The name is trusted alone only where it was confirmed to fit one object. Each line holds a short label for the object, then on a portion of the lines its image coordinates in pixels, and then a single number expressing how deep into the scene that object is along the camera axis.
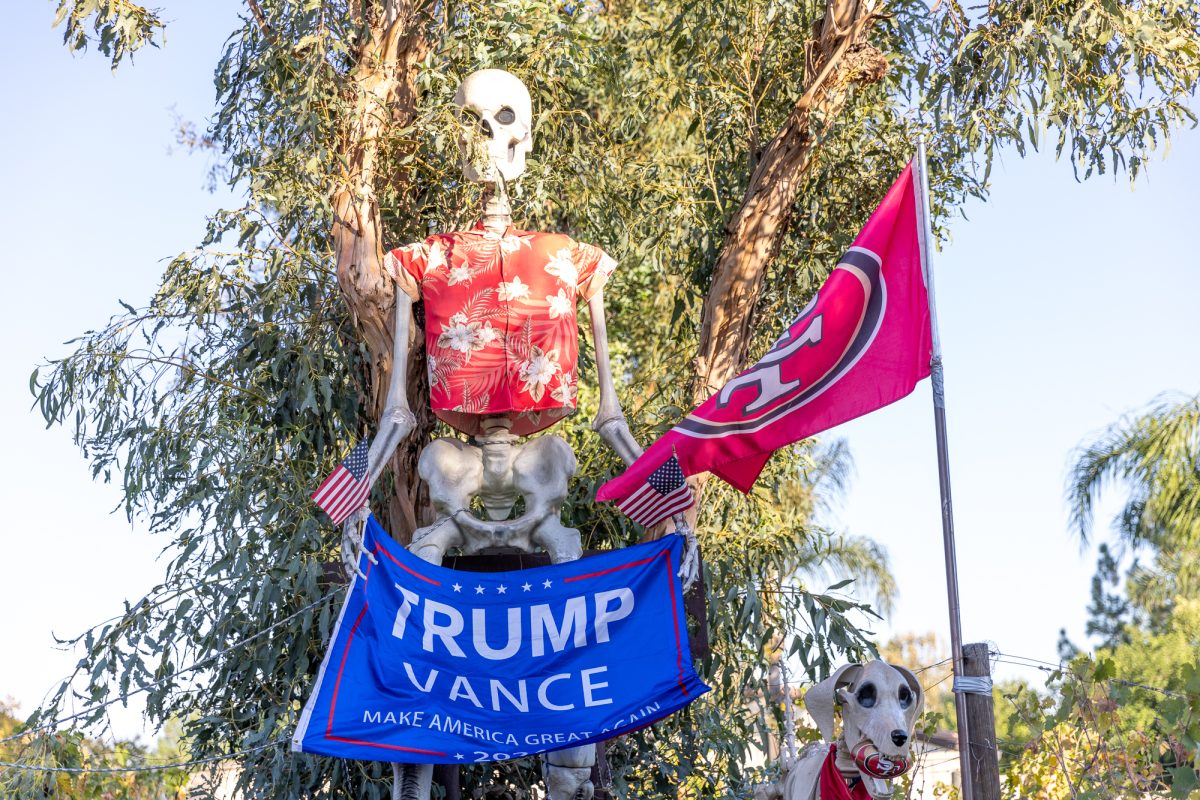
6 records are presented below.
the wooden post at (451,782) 7.24
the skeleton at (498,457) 7.01
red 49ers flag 6.34
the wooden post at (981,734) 5.45
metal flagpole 5.44
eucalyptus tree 8.21
